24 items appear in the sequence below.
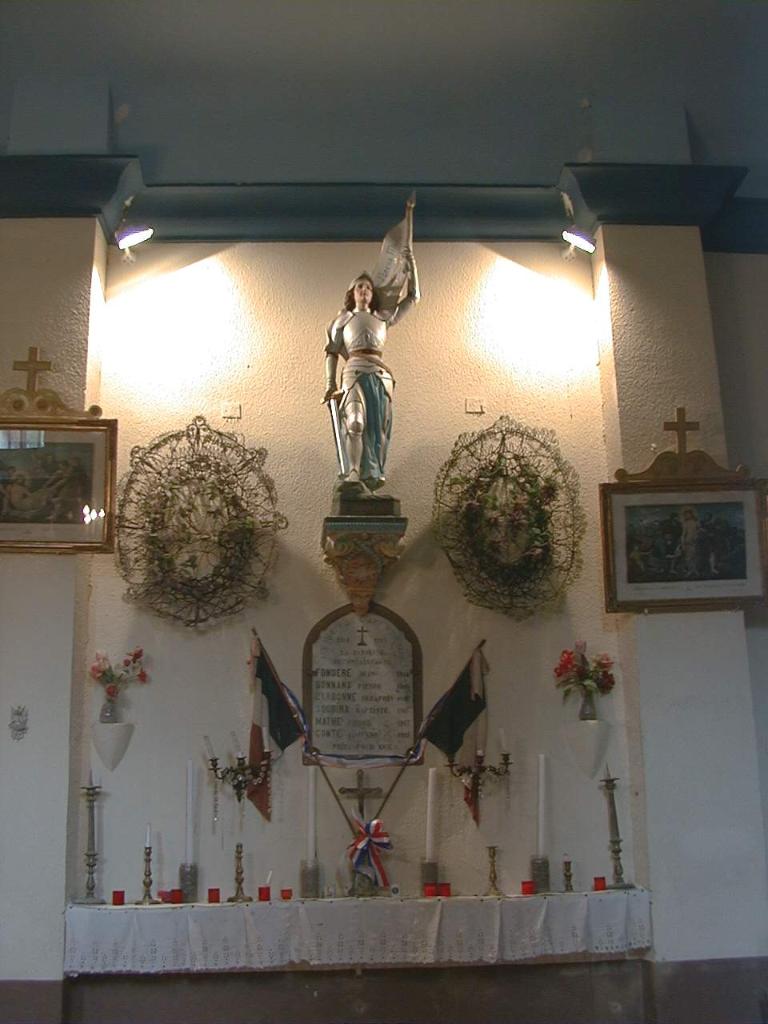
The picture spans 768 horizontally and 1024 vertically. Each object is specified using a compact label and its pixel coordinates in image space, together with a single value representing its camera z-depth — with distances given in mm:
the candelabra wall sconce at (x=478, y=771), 5810
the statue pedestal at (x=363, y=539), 5699
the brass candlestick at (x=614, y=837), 5668
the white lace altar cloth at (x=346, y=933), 5348
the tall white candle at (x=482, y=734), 5855
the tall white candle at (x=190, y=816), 5652
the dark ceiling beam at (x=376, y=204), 6125
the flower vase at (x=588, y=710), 5875
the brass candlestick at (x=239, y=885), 5559
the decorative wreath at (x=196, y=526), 5957
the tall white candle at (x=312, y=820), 5680
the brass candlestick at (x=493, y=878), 5656
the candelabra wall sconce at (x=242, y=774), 5758
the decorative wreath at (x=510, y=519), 6023
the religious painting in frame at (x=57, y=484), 5715
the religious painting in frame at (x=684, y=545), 5816
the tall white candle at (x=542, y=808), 5719
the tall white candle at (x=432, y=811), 5738
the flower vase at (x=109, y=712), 5781
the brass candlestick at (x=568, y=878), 5680
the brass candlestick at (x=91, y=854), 5527
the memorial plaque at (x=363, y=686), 5879
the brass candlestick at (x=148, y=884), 5536
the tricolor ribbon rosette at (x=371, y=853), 5609
